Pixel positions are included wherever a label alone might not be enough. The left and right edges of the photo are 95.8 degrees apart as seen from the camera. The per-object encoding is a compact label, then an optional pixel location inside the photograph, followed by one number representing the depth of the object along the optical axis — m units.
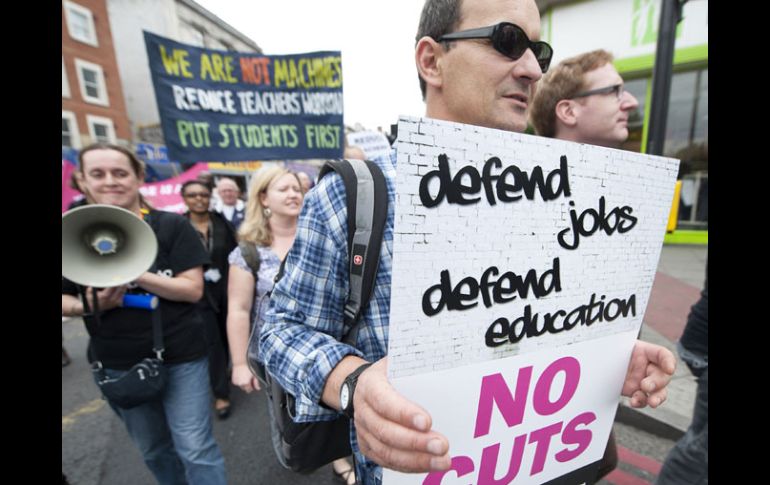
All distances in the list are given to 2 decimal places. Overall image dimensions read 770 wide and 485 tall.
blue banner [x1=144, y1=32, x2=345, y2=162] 3.46
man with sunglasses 0.83
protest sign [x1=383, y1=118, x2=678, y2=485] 0.59
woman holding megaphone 1.62
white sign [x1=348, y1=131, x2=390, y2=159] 5.09
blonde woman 1.98
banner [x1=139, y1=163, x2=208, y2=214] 4.96
